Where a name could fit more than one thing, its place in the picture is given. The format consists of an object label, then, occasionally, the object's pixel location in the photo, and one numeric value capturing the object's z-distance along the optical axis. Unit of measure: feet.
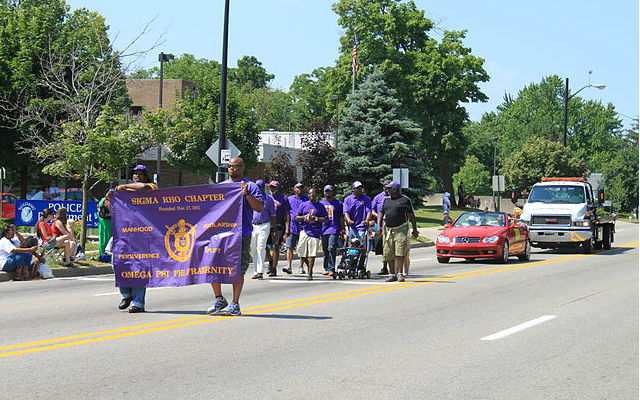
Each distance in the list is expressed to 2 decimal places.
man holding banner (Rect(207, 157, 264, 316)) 33.37
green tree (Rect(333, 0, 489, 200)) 202.18
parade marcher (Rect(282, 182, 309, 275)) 57.11
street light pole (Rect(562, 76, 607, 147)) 162.24
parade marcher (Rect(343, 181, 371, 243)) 56.34
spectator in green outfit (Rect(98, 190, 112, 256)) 56.85
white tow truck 87.97
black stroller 54.70
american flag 138.61
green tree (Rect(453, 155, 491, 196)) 311.47
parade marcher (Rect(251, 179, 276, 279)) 52.60
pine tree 143.64
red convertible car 70.90
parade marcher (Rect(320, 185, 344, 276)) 55.36
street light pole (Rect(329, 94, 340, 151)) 140.01
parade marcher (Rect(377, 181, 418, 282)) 51.78
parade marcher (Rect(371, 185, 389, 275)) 57.98
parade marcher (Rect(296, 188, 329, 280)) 54.80
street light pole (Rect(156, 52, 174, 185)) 151.38
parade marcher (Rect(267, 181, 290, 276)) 56.91
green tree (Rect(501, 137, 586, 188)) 257.14
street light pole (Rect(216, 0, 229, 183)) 82.89
